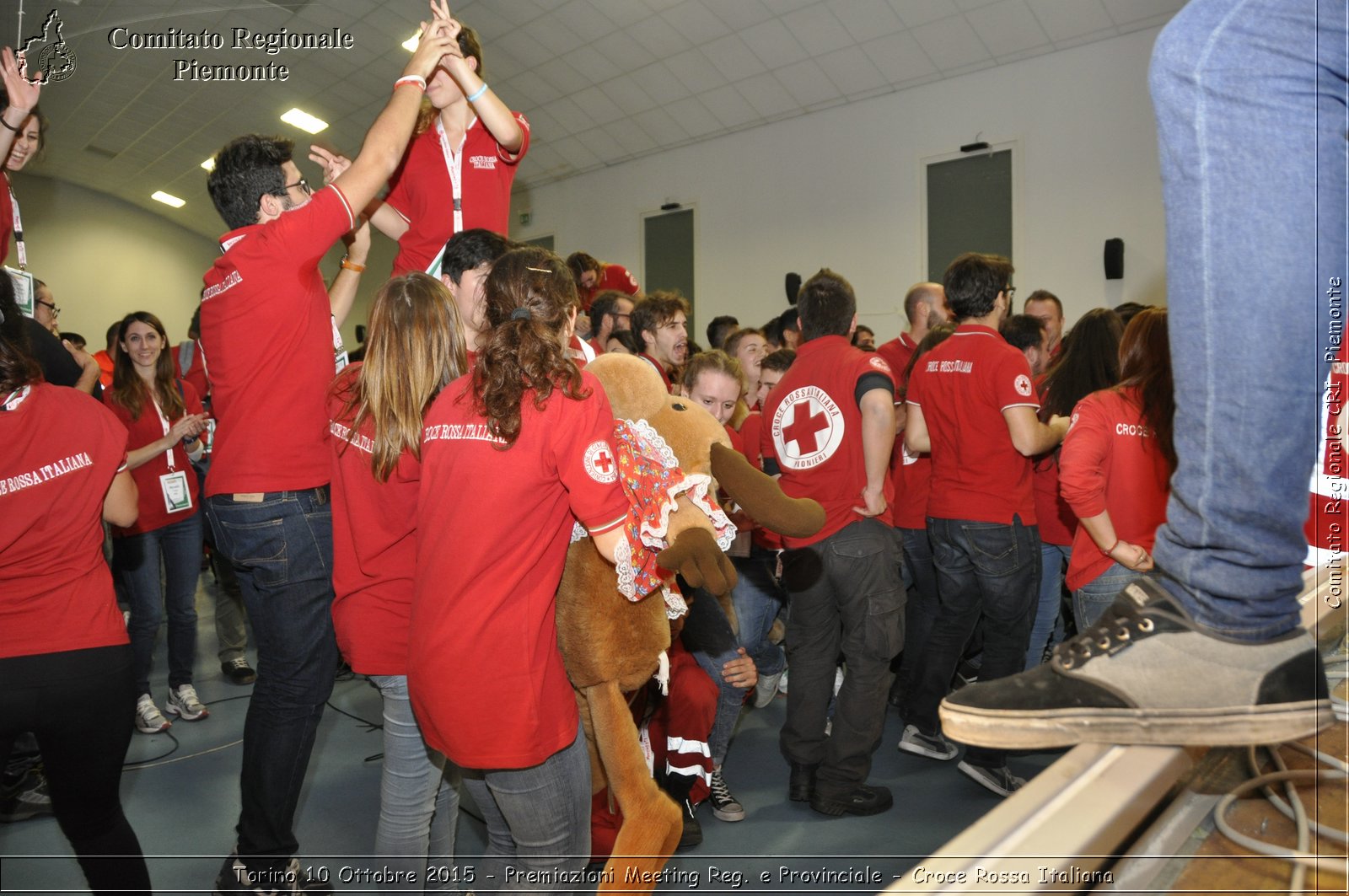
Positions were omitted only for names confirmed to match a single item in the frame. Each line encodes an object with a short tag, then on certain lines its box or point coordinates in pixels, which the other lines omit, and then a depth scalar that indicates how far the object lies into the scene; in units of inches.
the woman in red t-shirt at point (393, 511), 82.1
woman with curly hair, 67.5
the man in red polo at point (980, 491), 140.7
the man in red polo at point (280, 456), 89.8
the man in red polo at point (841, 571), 134.9
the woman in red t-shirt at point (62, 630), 76.2
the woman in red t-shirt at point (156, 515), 164.2
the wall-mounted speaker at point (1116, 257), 325.1
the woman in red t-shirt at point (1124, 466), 110.1
